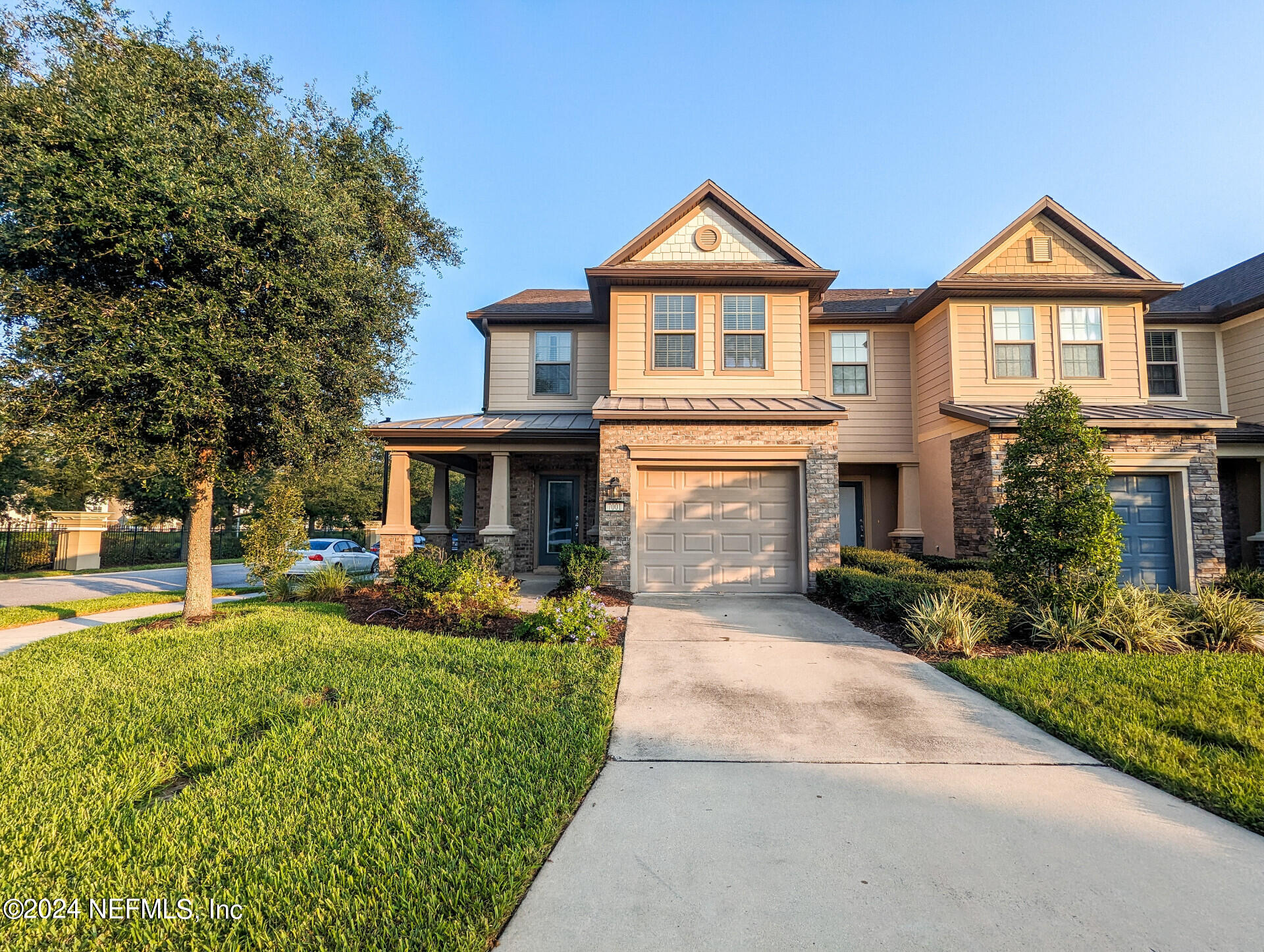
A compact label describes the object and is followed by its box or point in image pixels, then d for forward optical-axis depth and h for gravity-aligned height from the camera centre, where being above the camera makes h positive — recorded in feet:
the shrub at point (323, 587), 33.19 -4.51
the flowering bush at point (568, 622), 22.17 -4.38
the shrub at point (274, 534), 32.50 -1.32
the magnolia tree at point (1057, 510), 22.31 +0.35
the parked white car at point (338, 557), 49.42 -4.44
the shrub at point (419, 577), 26.35 -3.08
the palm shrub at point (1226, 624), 21.67 -4.13
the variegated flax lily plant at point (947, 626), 21.20 -4.24
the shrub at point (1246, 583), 30.04 -3.44
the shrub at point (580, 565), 30.58 -2.82
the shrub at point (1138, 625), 21.06 -4.10
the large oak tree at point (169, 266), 19.85 +9.53
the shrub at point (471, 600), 24.71 -3.93
